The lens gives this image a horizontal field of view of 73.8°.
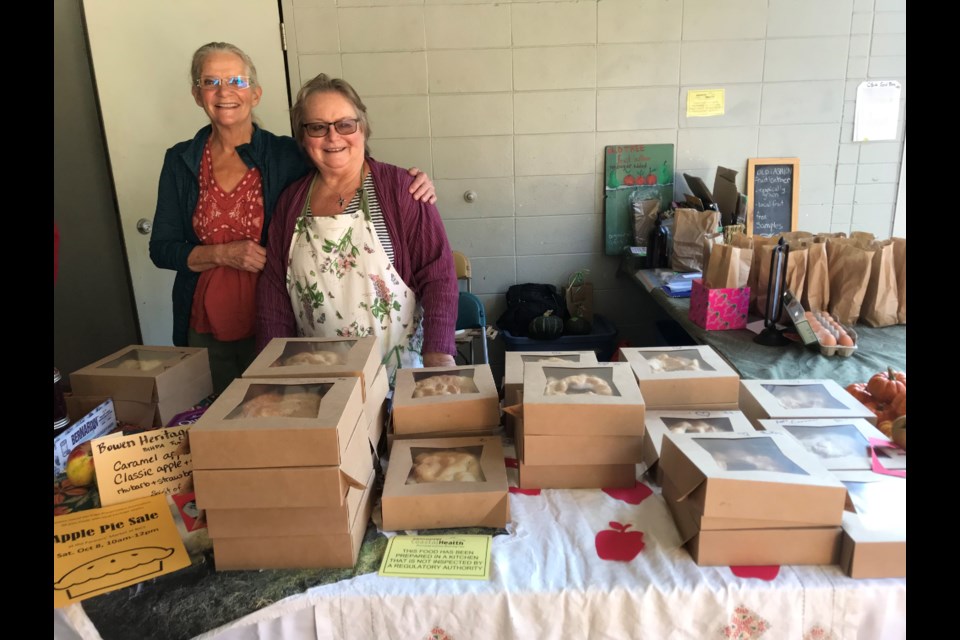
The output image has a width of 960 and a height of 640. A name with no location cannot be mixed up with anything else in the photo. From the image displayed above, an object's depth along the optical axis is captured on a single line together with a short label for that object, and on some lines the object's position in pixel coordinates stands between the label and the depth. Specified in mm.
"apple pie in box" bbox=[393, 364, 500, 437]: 1359
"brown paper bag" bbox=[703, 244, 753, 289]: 2254
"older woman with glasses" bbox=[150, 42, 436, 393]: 1936
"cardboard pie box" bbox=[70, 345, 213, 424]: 1548
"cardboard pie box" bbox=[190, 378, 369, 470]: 1047
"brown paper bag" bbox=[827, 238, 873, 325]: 2213
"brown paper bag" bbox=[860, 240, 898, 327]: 2211
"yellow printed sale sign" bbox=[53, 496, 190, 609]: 1099
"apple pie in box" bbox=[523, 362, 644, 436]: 1220
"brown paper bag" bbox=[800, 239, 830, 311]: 2219
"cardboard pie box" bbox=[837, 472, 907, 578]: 1018
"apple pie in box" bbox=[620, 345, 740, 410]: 1410
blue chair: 2996
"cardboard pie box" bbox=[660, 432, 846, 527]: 1030
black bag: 3318
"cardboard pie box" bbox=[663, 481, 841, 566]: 1058
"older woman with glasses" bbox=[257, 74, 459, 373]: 1840
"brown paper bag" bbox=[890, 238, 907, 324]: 2215
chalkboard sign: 3355
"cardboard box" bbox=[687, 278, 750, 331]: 2277
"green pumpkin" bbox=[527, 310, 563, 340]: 3207
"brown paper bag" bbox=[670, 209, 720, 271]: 2934
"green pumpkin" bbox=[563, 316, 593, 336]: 3326
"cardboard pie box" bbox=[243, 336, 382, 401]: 1287
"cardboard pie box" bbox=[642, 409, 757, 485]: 1297
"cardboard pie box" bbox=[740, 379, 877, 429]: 1349
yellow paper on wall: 3253
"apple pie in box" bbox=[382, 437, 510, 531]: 1174
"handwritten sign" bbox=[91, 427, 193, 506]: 1273
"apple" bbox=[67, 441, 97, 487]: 1354
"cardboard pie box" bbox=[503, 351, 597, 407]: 1425
